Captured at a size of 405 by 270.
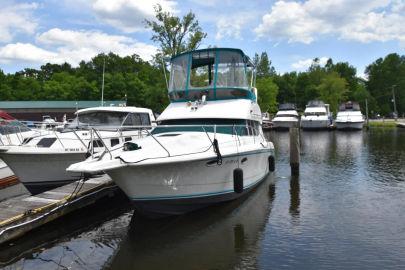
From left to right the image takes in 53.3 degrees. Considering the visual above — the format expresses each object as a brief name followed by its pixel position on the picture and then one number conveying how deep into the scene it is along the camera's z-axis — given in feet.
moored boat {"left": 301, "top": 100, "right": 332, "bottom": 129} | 155.02
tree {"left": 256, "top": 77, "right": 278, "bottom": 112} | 216.13
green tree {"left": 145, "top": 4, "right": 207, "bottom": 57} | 129.70
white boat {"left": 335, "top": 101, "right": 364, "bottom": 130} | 152.98
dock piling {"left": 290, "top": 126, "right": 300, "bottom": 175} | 59.72
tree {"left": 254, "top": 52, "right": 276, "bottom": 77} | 308.19
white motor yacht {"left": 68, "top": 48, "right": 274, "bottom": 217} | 31.58
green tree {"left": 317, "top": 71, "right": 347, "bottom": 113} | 235.61
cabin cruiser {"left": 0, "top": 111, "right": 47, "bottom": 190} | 51.98
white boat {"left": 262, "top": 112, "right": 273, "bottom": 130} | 159.55
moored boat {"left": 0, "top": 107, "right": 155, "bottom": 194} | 41.68
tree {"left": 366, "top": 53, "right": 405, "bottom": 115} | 278.87
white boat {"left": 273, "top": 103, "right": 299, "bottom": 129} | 159.84
